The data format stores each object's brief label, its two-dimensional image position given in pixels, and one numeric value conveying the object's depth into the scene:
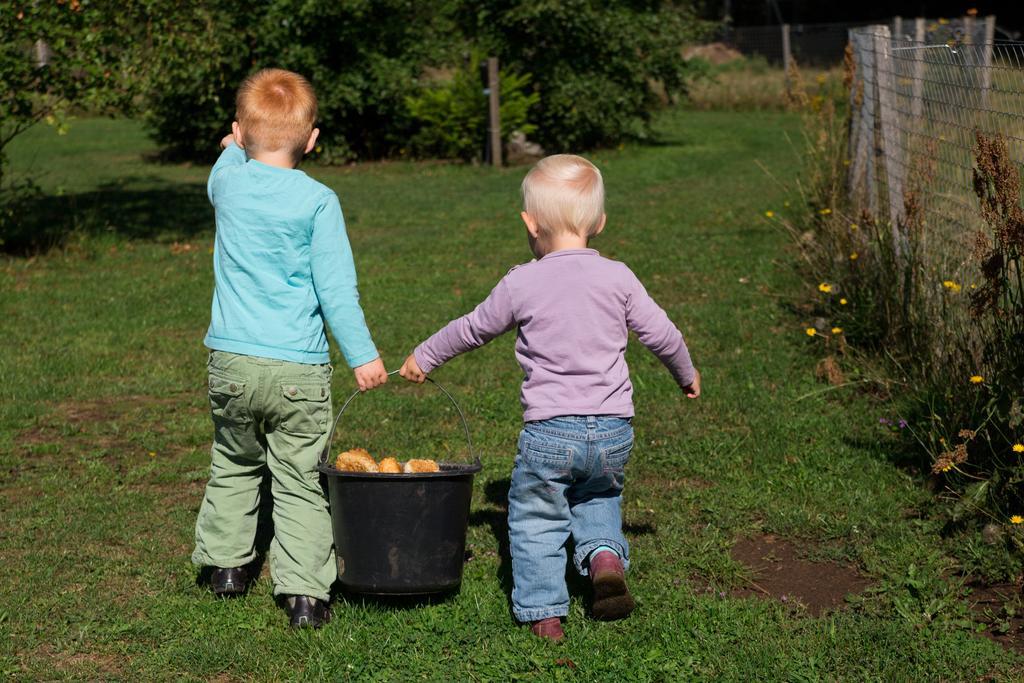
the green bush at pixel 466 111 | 18.45
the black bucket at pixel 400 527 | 3.71
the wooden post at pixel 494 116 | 17.73
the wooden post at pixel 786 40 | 30.08
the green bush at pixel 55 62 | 9.67
